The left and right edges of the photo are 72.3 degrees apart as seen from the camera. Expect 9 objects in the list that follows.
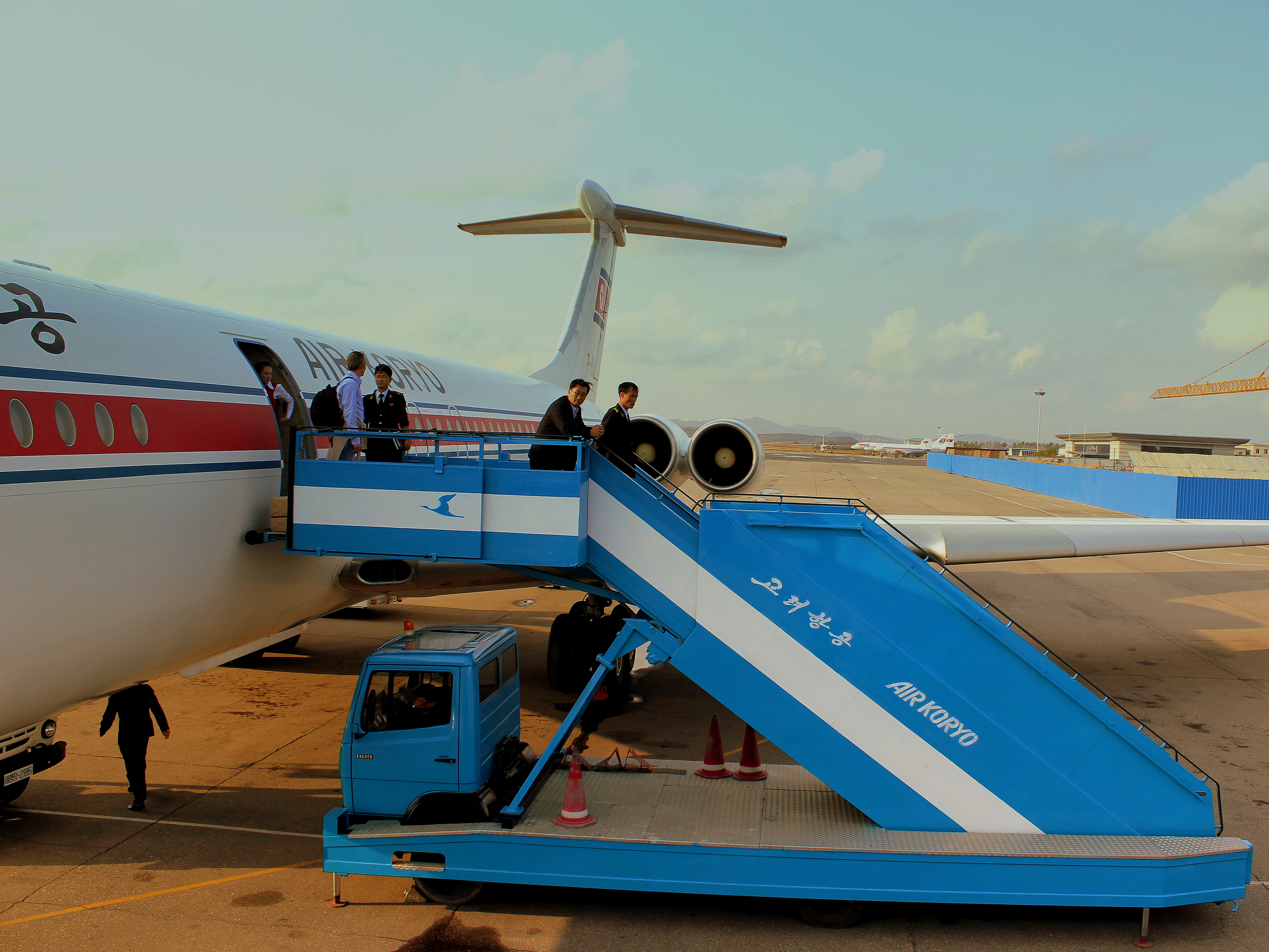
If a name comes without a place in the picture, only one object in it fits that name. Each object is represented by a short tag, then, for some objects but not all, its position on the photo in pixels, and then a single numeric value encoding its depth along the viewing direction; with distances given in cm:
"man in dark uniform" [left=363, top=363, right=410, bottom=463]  848
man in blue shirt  827
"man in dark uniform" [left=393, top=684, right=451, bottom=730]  707
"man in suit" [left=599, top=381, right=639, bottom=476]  759
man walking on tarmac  858
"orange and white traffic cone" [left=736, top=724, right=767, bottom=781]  808
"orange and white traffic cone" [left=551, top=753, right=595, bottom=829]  684
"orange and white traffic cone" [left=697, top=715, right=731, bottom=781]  806
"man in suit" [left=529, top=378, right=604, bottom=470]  738
